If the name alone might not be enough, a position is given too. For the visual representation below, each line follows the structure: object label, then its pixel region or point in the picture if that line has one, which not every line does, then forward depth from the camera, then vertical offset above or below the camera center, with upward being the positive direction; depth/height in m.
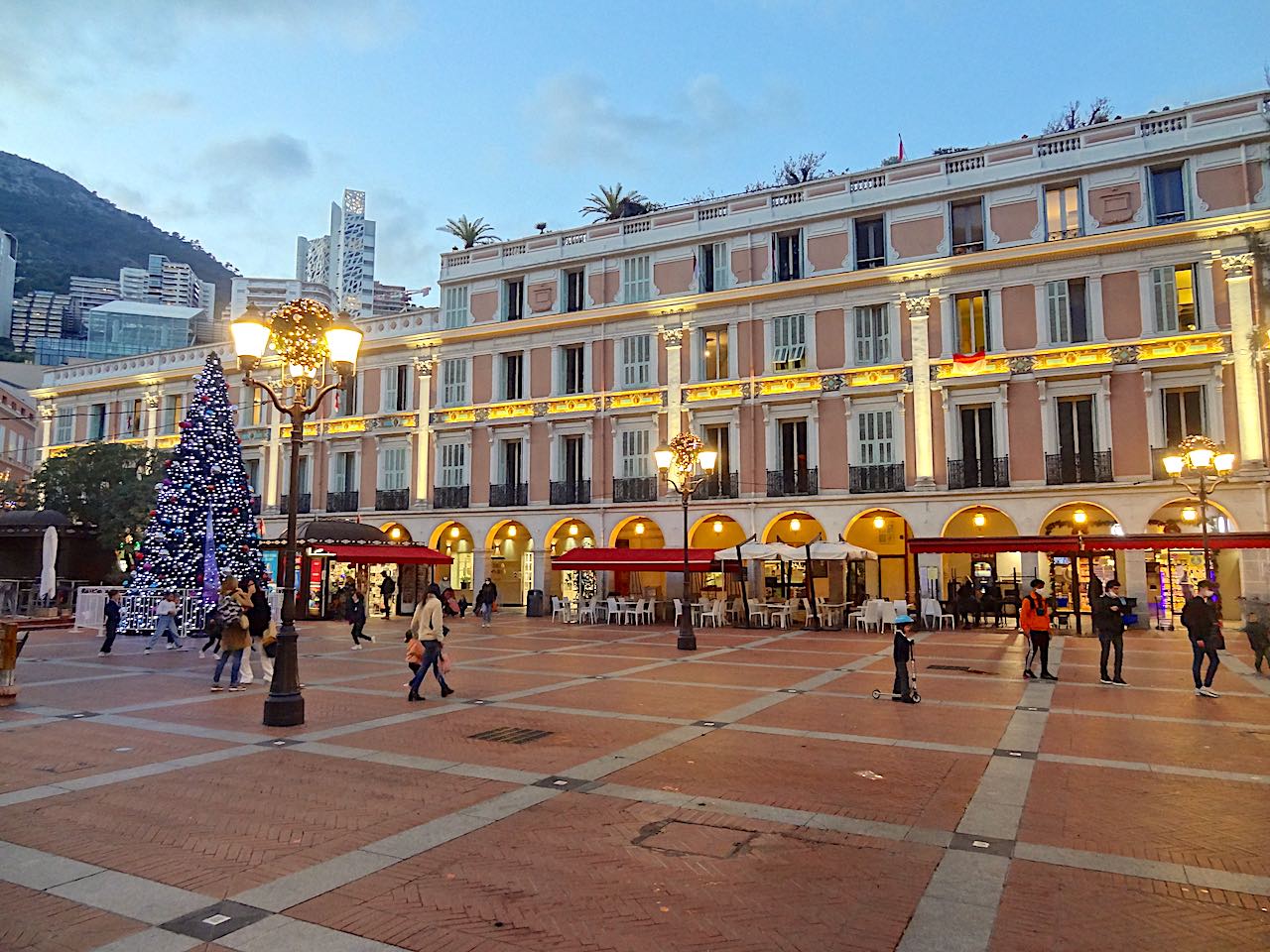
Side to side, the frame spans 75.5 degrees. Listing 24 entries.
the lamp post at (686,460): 18.66 +2.51
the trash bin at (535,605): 30.78 -1.65
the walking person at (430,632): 11.57 -0.99
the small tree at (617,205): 34.53 +15.05
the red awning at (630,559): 25.33 +0.03
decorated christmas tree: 23.17 +1.55
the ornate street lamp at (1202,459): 17.88 +2.22
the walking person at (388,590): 30.41 -1.10
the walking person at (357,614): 19.17 -1.23
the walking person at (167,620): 18.77 -1.32
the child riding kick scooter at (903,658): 11.45 -1.39
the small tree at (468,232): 36.94 +14.84
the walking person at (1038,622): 13.37 -1.04
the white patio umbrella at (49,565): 25.91 -0.07
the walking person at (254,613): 12.87 -0.80
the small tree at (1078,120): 30.53 +17.39
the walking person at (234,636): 12.48 -1.11
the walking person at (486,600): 26.44 -1.27
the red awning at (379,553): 27.16 +0.27
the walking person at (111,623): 17.61 -1.29
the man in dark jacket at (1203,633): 11.88 -1.09
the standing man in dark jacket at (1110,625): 12.89 -1.06
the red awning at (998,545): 22.38 +0.39
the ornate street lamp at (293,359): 9.76 +2.69
